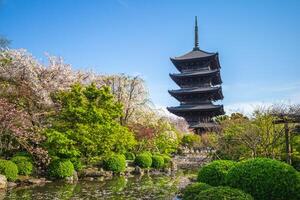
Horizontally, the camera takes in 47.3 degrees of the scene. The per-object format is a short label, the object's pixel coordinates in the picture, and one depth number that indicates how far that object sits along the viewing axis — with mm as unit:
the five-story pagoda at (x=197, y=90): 47469
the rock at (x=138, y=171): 25641
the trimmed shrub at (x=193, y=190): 10148
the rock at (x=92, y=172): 21891
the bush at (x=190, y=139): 41525
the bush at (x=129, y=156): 28875
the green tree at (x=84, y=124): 19703
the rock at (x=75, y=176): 20461
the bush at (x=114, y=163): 23531
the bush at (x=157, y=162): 28592
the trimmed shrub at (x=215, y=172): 11070
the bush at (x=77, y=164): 20922
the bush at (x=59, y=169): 19531
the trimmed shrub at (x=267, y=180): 7941
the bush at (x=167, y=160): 29983
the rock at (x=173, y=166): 29294
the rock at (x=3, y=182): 16438
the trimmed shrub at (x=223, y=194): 7171
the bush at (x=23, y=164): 18719
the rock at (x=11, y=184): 17284
